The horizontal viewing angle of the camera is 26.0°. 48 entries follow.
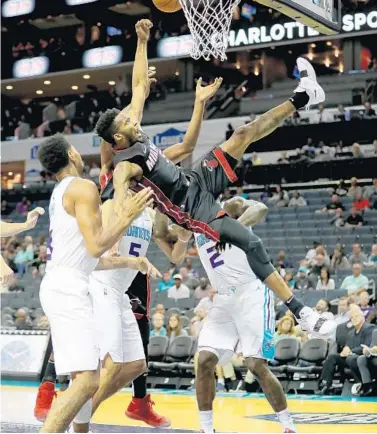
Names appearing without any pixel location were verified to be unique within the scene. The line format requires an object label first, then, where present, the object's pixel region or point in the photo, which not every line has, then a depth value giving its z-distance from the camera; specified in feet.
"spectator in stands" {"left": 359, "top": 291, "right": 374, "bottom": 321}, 38.27
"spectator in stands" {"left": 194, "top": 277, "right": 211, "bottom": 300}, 47.34
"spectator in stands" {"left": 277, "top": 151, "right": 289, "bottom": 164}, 67.51
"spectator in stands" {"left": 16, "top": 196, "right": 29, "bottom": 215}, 81.22
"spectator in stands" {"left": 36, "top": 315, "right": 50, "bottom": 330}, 45.99
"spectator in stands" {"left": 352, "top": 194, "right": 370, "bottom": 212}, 58.54
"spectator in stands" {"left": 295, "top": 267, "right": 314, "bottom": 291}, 46.24
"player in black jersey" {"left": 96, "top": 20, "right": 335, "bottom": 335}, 18.72
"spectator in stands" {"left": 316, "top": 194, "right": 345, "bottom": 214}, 60.03
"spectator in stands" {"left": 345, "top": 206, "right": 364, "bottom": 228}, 56.64
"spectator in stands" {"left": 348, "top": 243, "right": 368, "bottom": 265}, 48.93
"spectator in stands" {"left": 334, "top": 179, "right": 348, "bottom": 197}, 62.74
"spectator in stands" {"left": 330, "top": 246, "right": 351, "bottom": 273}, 49.08
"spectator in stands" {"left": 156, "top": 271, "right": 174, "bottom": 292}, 51.37
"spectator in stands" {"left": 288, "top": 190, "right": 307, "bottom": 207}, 63.52
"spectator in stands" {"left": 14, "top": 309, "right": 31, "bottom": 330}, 47.22
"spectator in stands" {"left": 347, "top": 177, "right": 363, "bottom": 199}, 59.47
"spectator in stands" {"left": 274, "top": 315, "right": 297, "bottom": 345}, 37.93
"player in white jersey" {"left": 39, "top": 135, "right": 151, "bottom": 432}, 15.96
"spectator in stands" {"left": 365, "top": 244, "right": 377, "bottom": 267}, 48.44
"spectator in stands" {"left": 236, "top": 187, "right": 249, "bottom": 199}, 65.16
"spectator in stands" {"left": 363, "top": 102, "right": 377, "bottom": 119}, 66.25
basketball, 22.78
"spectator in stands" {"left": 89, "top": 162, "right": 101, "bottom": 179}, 80.79
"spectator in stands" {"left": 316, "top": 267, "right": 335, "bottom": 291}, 44.98
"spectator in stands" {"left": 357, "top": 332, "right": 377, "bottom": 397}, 34.53
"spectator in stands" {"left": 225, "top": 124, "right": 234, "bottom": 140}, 73.60
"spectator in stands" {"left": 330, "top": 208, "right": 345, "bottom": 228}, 57.47
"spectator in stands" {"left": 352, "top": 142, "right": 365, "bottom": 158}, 63.41
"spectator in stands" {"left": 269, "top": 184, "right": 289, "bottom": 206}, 64.80
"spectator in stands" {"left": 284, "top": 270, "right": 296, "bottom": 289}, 45.68
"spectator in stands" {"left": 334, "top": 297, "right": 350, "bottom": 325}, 37.58
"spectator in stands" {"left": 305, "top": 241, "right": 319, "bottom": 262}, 50.77
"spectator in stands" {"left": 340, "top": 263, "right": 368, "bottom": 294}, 43.24
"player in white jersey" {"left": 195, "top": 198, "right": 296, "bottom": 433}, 21.24
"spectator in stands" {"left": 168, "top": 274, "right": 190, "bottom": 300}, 48.49
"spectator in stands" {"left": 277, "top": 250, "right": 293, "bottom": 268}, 50.87
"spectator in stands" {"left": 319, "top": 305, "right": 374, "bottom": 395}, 35.22
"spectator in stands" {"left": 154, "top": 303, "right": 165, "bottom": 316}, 43.21
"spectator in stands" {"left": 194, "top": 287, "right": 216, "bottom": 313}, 42.56
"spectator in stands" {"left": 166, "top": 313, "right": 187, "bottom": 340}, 40.78
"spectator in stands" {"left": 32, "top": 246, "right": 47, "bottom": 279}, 63.15
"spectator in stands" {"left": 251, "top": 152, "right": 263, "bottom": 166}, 69.51
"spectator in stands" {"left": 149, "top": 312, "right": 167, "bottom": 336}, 41.47
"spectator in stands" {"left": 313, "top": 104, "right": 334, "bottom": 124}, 69.56
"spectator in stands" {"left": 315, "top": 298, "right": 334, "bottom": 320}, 37.70
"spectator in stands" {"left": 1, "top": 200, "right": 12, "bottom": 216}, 83.61
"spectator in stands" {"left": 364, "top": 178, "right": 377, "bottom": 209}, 58.70
